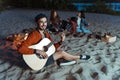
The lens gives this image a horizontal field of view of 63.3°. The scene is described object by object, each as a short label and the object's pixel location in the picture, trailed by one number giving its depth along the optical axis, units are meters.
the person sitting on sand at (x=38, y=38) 1.47
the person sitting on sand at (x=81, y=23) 2.54
